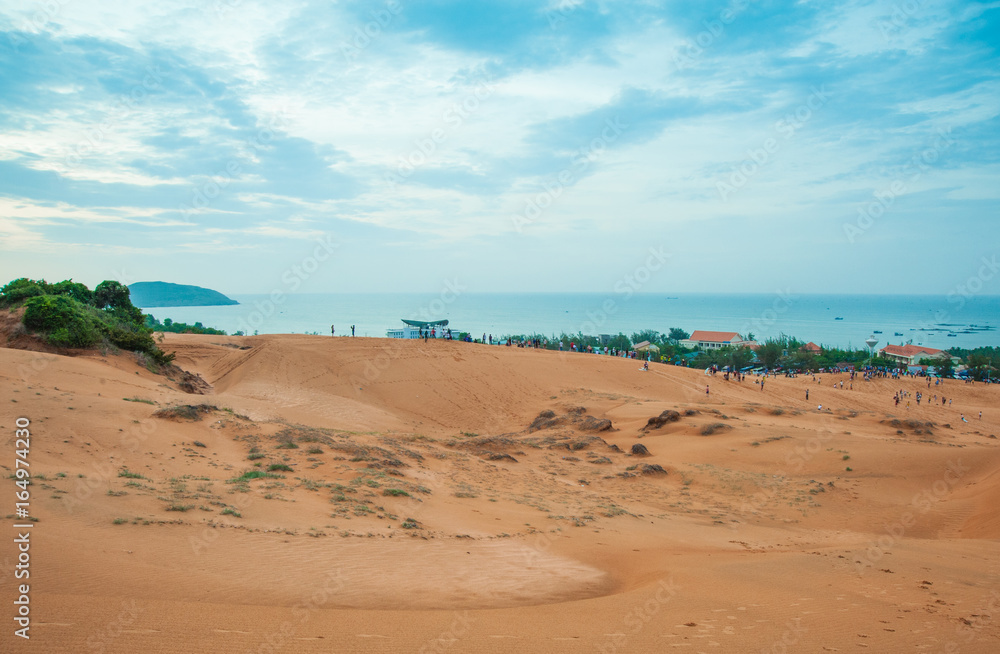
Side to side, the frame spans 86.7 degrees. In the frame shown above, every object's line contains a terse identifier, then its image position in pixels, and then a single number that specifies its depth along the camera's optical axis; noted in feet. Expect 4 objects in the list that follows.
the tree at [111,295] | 85.10
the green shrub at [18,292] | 71.22
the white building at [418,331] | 137.57
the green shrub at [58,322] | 64.08
